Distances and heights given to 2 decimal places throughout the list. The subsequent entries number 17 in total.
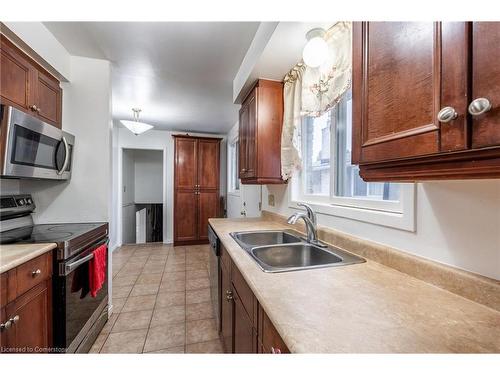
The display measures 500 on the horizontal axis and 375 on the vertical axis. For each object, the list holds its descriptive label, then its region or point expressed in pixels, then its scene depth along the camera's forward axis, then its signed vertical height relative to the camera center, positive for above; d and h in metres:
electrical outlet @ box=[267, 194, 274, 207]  2.38 -0.14
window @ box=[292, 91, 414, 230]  1.04 +0.02
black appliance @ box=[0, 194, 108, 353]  1.32 -0.51
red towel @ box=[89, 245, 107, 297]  1.60 -0.63
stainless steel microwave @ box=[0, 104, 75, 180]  1.31 +0.26
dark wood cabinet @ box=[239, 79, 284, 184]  1.91 +0.49
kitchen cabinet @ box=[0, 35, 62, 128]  1.37 +0.71
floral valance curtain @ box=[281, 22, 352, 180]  1.20 +0.63
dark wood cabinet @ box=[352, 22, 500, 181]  0.43 +0.21
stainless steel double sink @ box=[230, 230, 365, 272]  1.13 -0.38
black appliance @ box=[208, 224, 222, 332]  1.66 -0.71
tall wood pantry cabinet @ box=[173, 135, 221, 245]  4.37 +0.00
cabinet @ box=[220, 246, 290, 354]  0.71 -0.55
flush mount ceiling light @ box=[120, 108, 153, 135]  3.06 +0.84
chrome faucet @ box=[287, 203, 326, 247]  1.35 -0.23
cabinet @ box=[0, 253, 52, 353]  1.01 -0.62
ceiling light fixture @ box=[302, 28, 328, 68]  1.12 +0.69
